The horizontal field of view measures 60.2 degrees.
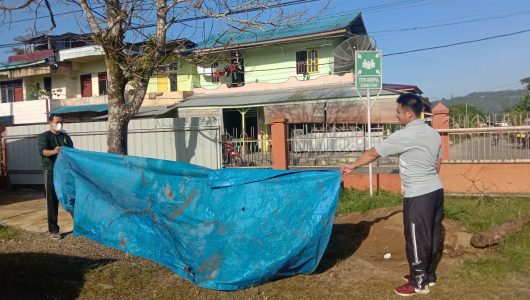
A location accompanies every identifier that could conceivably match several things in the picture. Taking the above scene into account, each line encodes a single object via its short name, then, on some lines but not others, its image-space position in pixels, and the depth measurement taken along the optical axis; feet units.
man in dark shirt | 19.49
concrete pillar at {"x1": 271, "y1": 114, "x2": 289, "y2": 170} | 30.27
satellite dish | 54.39
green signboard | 26.73
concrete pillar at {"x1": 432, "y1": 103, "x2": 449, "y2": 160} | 27.94
